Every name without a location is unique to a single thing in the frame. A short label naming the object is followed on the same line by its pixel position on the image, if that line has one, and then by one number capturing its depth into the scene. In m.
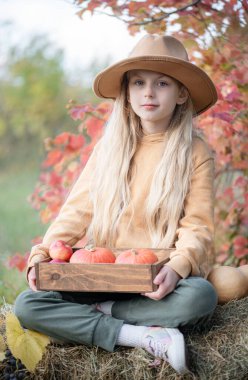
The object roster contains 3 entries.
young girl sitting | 2.60
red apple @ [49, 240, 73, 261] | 2.79
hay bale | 2.45
